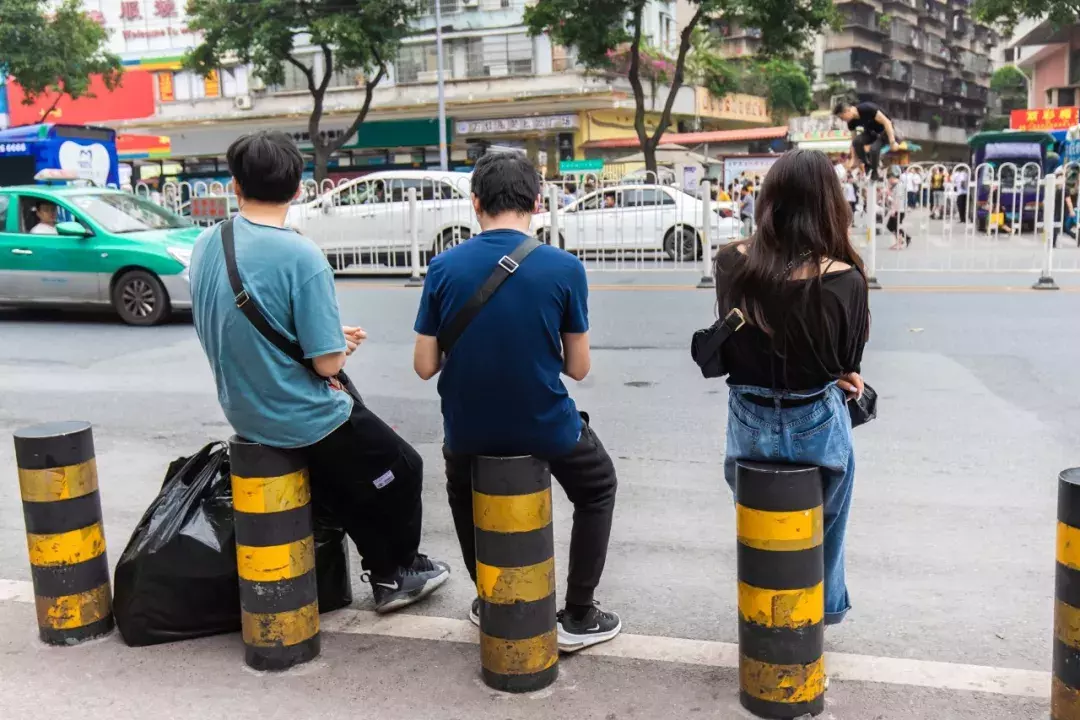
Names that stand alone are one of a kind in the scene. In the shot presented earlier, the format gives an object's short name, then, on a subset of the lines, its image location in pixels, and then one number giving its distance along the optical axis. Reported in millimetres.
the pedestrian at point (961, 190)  15742
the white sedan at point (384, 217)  15492
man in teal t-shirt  3215
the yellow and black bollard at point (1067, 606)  2689
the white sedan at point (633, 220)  15781
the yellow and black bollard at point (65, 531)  3455
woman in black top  2918
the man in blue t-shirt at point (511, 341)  3076
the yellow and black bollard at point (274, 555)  3270
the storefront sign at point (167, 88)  43625
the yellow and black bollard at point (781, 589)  2863
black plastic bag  3463
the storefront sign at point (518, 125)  37938
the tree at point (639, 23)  24281
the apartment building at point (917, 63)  76688
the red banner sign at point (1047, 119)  42125
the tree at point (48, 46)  31125
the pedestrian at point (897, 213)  17938
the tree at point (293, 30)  29672
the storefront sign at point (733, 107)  47812
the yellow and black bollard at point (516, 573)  3049
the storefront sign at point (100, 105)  44906
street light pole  33094
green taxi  10883
